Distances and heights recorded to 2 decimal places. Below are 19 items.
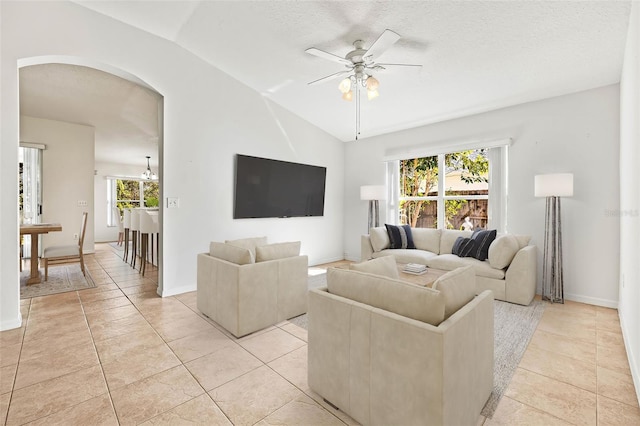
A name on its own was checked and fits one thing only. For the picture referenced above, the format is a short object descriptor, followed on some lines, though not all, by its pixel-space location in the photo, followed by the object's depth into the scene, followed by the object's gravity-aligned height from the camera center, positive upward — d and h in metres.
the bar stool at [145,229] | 4.62 -0.28
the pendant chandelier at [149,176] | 8.15 +1.00
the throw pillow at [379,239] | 4.82 -0.46
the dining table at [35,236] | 3.58 -0.33
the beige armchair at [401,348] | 1.23 -0.65
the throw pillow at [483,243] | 3.87 -0.42
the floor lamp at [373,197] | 5.27 +0.25
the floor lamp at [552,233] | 3.37 -0.27
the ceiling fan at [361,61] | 2.58 +1.46
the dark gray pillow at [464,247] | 3.99 -0.50
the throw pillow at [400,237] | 4.80 -0.43
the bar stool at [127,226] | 5.92 -0.31
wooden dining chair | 4.15 -0.62
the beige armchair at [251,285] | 2.57 -0.70
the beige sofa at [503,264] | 3.39 -0.68
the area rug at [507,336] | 1.88 -1.11
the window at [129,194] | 8.88 +0.54
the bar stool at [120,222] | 7.31 -0.28
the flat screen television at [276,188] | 4.45 +0.38
